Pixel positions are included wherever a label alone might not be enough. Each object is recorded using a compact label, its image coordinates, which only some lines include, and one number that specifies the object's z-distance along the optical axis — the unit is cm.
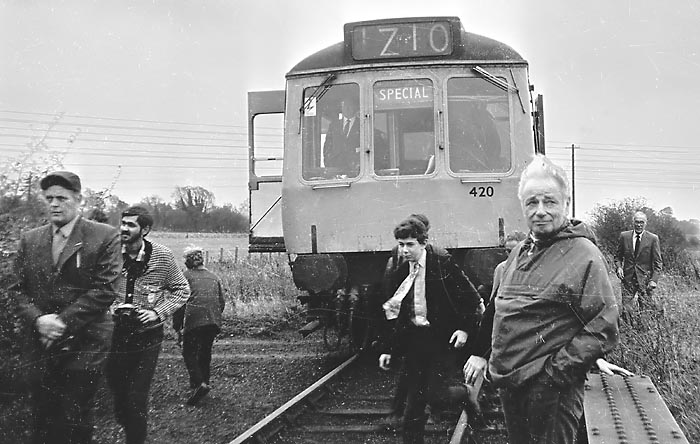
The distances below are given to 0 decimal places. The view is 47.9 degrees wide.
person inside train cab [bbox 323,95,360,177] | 831
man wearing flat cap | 397
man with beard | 476
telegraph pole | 3690
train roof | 814
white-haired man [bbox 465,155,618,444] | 290
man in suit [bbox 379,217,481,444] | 484
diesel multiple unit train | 805
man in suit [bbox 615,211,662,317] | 1100
